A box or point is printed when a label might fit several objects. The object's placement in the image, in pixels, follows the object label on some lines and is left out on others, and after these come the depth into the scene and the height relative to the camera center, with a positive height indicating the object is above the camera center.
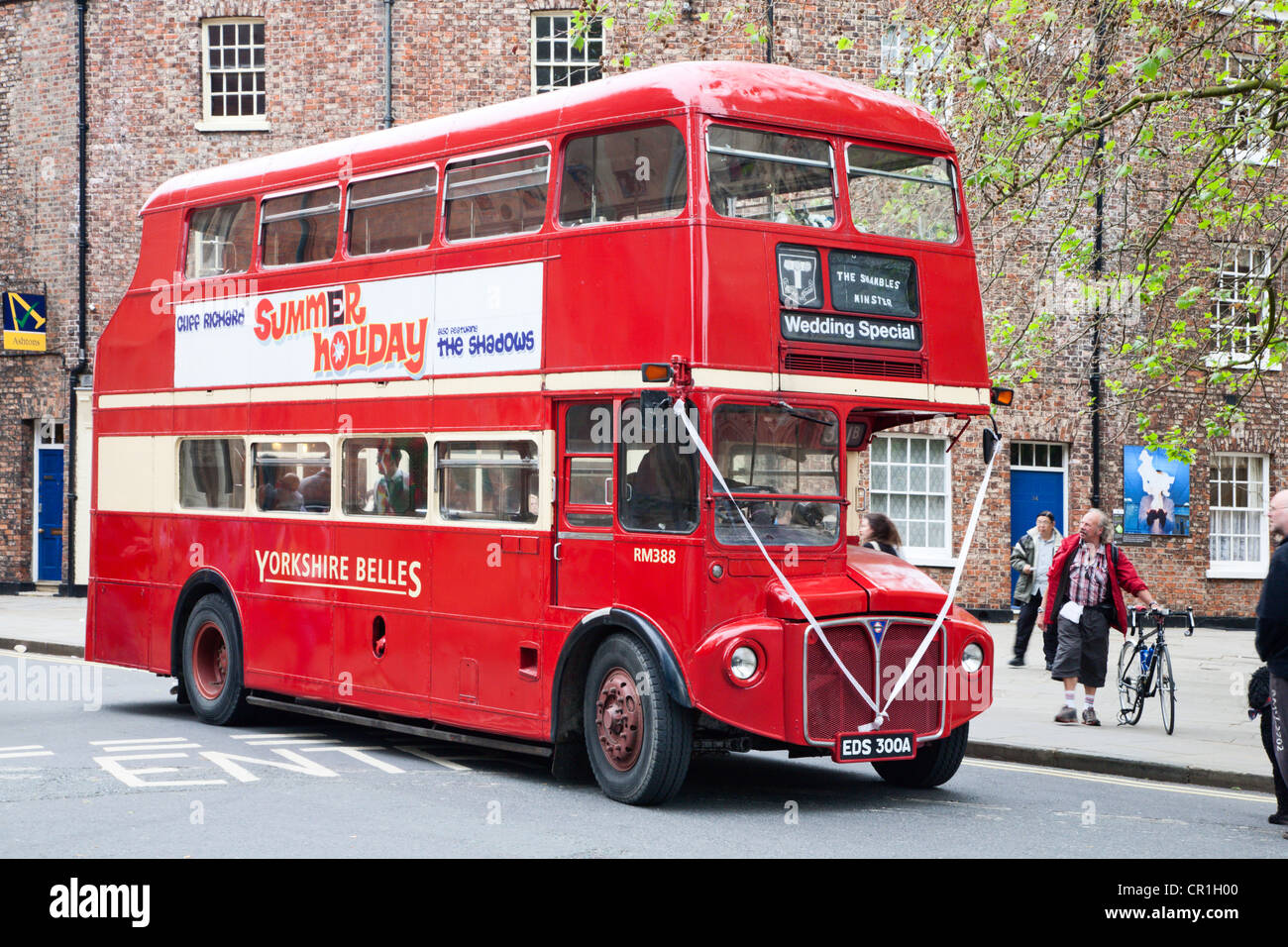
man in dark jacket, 8.51 -0.79
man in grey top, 18.12 -0.97
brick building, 23.95 +5.48
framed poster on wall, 24.53 -0.13
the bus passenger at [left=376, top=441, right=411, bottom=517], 10.98 -0.02
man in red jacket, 13.12 -1.04
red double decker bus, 8.80 +0.45
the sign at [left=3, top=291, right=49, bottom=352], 25.34 +2.65
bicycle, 12.96 -1.63
